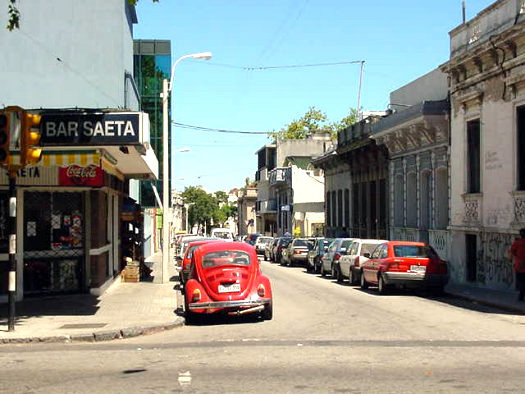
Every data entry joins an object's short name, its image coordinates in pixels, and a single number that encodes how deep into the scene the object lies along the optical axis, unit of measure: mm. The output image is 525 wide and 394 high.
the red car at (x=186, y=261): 23686
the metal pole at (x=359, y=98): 65088
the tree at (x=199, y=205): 133625
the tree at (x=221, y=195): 167588
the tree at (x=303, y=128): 86188
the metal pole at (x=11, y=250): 14094
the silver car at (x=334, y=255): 30562
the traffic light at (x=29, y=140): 13688
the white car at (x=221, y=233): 61531
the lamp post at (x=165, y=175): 26766
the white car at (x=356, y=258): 26359
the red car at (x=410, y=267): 22078
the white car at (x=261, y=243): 56259
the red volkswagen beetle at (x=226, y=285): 15797
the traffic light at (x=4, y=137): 13750
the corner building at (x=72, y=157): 18938
